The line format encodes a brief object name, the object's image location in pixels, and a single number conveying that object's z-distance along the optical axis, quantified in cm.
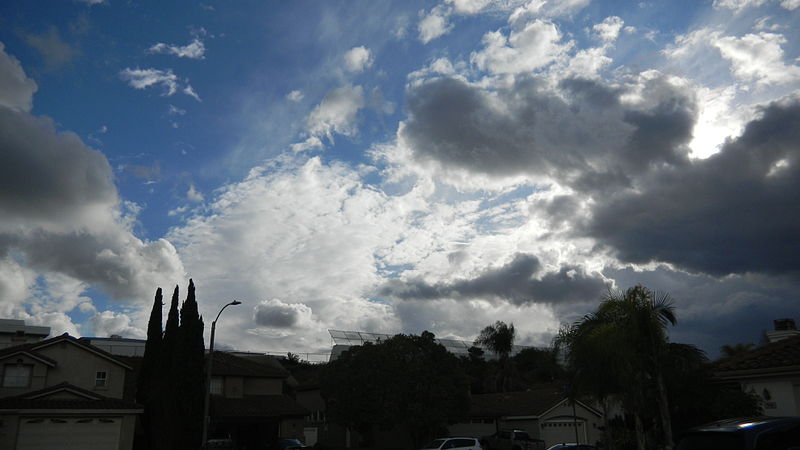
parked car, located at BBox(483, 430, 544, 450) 4181
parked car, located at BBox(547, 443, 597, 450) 3032
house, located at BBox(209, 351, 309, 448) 4419
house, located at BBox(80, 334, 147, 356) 6700
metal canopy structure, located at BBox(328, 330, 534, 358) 9236
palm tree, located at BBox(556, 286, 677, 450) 1823
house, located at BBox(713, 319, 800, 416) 1509
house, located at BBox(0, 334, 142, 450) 3034
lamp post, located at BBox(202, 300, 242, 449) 2745
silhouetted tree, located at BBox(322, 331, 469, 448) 4125
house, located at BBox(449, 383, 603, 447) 4597
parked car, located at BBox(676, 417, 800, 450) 789
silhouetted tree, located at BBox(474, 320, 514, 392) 8331
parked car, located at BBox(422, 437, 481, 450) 3136
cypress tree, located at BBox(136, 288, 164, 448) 3728
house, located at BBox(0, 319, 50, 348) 4471
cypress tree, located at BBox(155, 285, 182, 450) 3547
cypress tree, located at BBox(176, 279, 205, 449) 3644
